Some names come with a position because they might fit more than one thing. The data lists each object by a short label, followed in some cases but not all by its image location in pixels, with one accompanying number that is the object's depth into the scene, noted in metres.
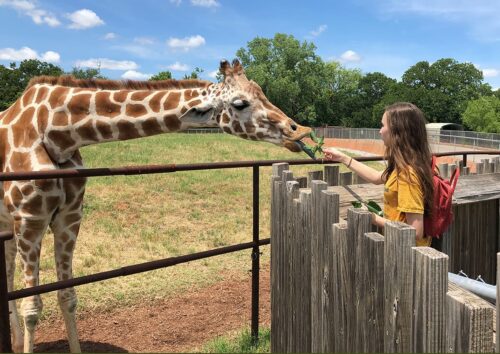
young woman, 2.21
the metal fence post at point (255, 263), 3.36
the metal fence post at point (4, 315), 2.04
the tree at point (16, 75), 61.90
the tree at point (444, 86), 63.41
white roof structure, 50.38
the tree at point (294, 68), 64.62
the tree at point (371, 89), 74.81
